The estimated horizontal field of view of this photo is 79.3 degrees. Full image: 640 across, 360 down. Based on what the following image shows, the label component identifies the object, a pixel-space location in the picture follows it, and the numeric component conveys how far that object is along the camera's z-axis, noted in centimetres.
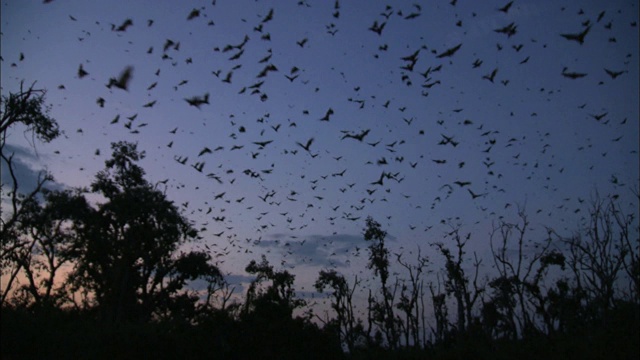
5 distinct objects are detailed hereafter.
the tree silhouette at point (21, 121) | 2144
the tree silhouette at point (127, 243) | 3281
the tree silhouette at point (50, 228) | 3048
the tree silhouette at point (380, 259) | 4522
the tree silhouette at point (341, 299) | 4381
